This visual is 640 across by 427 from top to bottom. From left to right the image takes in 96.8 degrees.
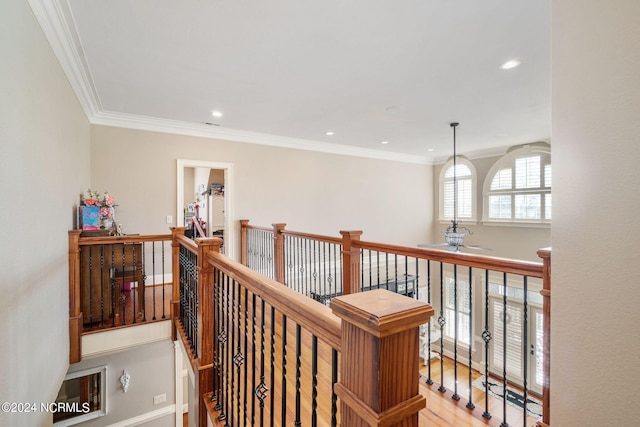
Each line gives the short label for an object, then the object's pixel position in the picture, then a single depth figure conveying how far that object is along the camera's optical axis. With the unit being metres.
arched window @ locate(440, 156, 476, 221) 7.29
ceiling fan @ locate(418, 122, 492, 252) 4.04
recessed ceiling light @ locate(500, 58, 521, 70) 2.83
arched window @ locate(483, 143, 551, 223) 6.01
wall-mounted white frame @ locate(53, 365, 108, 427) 3.75
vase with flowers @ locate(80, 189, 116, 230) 3.25
